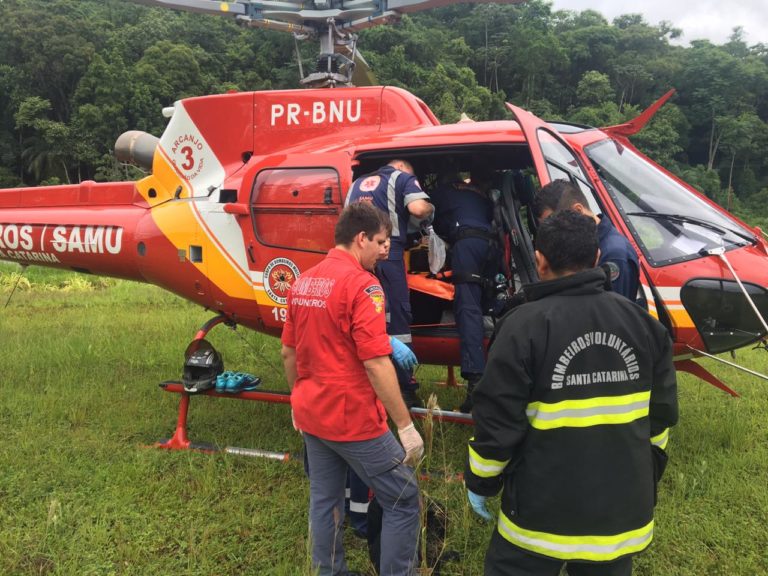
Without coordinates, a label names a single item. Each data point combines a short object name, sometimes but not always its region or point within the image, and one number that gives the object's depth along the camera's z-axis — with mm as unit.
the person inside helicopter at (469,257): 3762
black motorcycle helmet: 4500
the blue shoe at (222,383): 4543
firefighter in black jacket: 1770
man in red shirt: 2346
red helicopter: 3383
